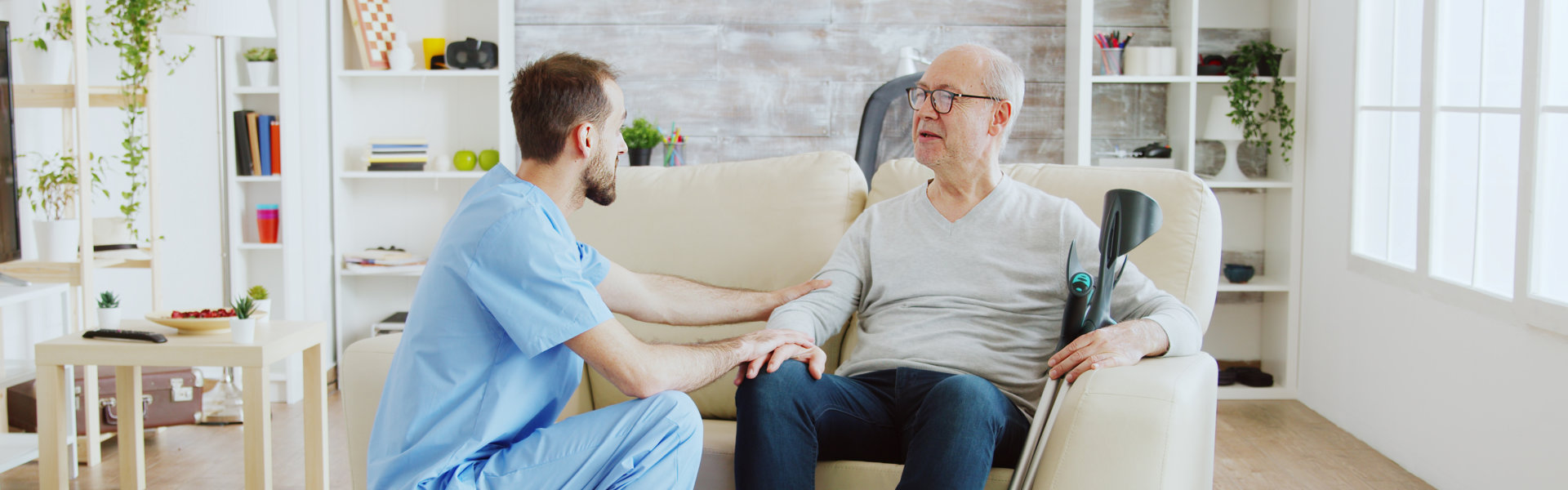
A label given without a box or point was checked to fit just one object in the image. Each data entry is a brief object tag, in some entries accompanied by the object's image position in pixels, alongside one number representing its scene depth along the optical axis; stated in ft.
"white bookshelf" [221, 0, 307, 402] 11.82
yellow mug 12.69
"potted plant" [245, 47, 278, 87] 11.86
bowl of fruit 7.54
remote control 7.28
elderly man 5.23
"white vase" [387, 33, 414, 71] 12.50
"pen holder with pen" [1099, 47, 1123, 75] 12.57
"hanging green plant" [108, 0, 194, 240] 9.81
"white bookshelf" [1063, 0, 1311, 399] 12.05
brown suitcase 9.66
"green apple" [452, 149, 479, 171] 12.82
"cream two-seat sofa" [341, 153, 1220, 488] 5.77
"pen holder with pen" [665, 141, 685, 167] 12.96
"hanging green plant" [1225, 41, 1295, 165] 11.89
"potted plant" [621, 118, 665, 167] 12.44
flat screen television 8.88
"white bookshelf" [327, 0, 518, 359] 12.92
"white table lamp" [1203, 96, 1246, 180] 12.23
